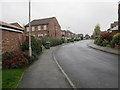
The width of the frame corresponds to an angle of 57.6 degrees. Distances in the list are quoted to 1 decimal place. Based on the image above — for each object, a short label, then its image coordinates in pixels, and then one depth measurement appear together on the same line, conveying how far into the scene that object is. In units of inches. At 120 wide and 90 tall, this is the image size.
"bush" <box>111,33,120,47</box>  620.6
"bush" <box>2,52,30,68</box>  286.5
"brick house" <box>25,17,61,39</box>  1524.4
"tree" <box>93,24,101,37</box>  2421.8
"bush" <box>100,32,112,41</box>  848.2
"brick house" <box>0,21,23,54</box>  362.1
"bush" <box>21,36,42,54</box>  473.8
